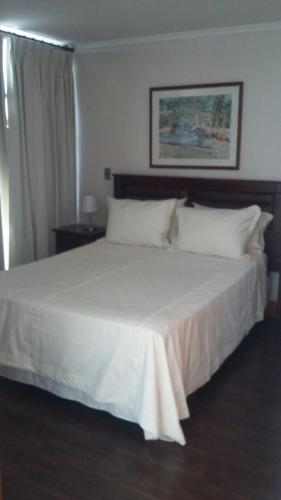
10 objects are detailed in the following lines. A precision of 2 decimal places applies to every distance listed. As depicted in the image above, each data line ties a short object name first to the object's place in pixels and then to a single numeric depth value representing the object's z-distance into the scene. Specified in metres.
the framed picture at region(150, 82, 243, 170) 3.90
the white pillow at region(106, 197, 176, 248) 3.86
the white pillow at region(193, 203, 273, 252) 3.67
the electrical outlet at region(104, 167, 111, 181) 4.65
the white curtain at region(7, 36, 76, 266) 3.97
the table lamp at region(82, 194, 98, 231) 4.48
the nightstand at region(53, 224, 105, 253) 4.31
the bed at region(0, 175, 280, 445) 2.24
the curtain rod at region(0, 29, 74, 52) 3.79
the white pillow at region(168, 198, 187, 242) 3.94
